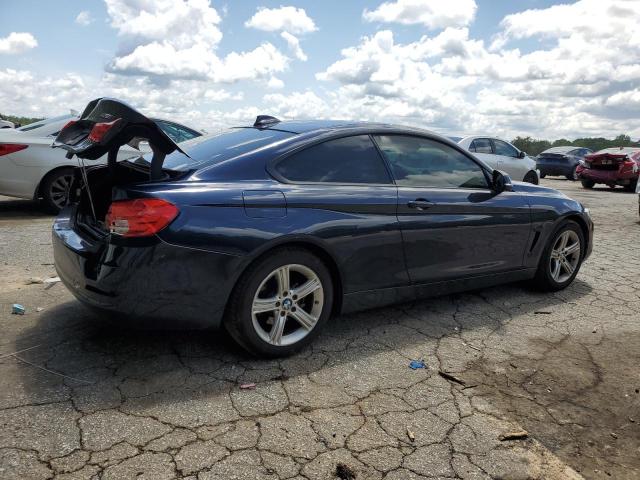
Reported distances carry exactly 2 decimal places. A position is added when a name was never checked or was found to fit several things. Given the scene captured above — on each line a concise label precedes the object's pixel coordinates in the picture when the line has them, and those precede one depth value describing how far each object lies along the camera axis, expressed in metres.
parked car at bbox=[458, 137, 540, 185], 13.51
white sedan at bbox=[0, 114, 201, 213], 7.47
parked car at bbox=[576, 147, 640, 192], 17.27
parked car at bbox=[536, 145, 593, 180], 22.69
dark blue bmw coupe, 2.92
